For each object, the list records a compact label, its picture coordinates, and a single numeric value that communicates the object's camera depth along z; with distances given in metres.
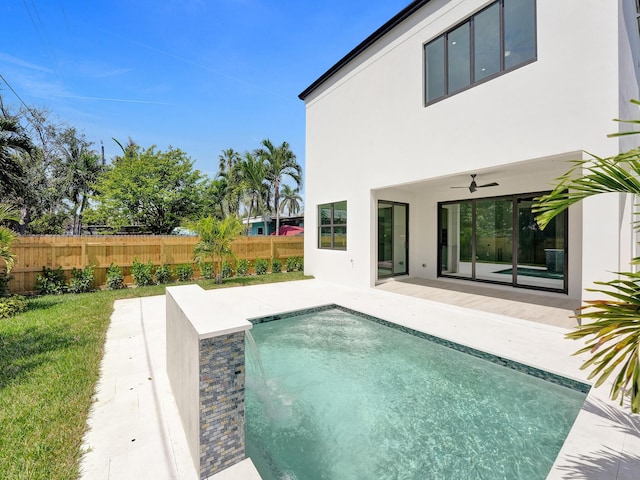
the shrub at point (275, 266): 12.91
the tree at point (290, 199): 32.00
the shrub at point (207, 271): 11.12
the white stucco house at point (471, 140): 4.89
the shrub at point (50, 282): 8.55
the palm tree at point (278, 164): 24.31
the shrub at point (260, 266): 12.44
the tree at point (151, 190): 17.16
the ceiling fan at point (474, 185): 7.75
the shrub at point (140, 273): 9.91
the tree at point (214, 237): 10.09
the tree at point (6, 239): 6.43
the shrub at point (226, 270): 11.55
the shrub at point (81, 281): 8.93
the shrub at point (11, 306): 6.34
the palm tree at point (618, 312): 1.57
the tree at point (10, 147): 7.73
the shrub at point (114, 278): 9.48
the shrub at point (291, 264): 13.27
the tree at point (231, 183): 25.83
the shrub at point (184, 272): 10.73
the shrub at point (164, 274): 10.33
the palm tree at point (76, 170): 19.52
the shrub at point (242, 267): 11.98
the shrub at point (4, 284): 7.38
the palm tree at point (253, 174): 23.16
